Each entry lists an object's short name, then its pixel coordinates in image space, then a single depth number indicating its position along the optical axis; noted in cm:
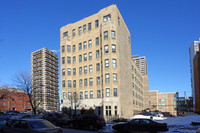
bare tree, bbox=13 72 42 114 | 4597
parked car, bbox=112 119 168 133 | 1773
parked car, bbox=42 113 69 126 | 2366
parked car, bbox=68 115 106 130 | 2086
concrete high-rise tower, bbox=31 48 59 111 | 11975
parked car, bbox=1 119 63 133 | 1033
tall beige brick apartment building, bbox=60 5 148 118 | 4278
